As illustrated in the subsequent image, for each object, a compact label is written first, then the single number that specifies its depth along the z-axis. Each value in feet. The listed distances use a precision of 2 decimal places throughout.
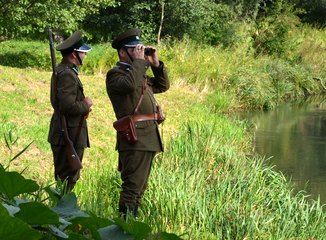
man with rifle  26.87
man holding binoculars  26.14
